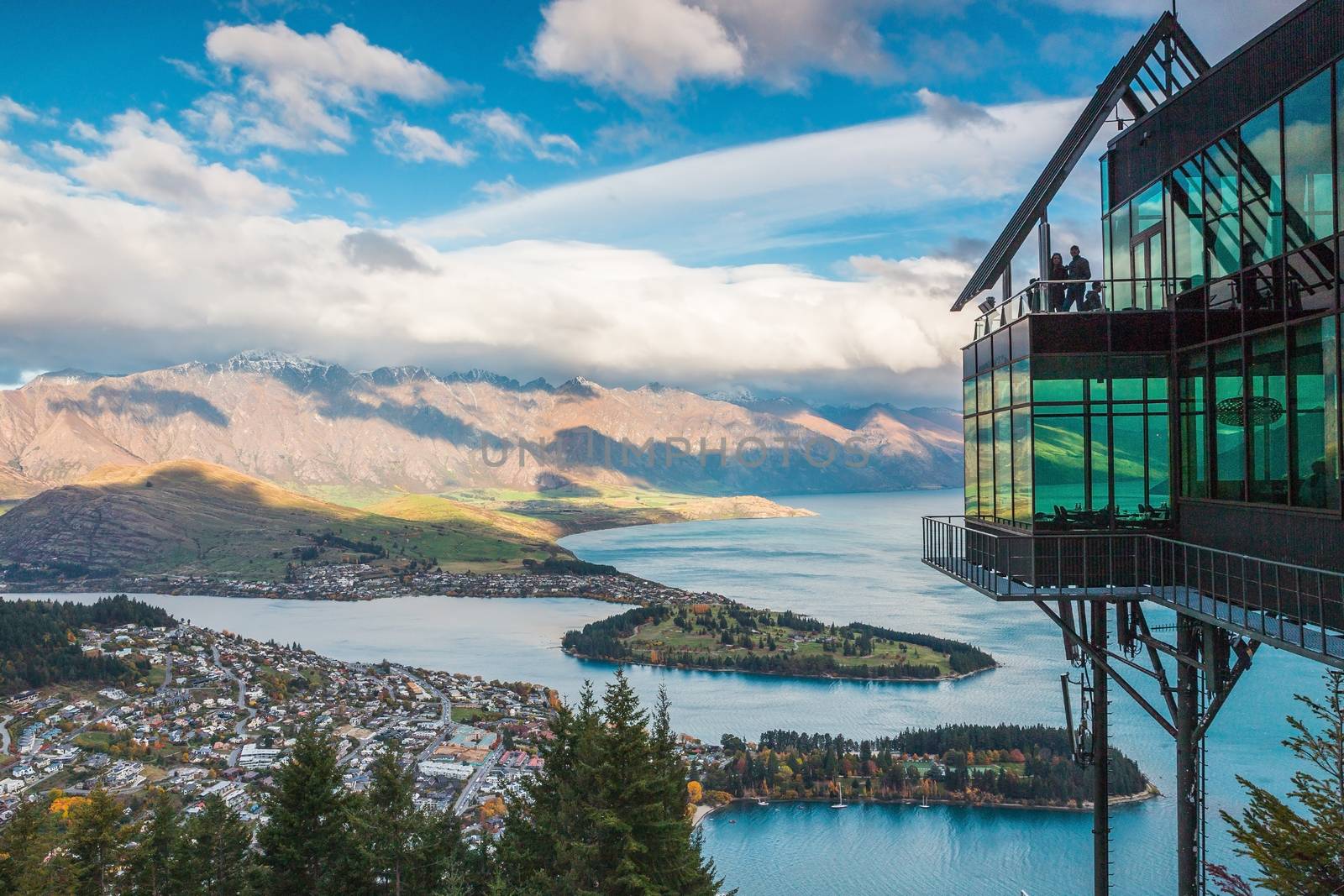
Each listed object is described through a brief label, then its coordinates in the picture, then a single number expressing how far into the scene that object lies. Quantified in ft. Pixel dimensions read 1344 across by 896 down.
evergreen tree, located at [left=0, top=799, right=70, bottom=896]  74.38
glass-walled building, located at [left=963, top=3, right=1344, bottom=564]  41.98
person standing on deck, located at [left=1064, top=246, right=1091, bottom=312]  57.47
